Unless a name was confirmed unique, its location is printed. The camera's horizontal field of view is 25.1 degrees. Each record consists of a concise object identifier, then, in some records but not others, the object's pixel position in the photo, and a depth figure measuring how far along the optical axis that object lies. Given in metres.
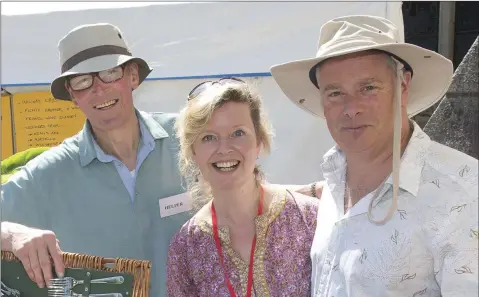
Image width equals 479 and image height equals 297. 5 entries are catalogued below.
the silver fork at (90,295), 2.01
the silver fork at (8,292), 2.05
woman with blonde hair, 2.11
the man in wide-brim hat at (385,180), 1.82
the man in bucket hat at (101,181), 2.31
